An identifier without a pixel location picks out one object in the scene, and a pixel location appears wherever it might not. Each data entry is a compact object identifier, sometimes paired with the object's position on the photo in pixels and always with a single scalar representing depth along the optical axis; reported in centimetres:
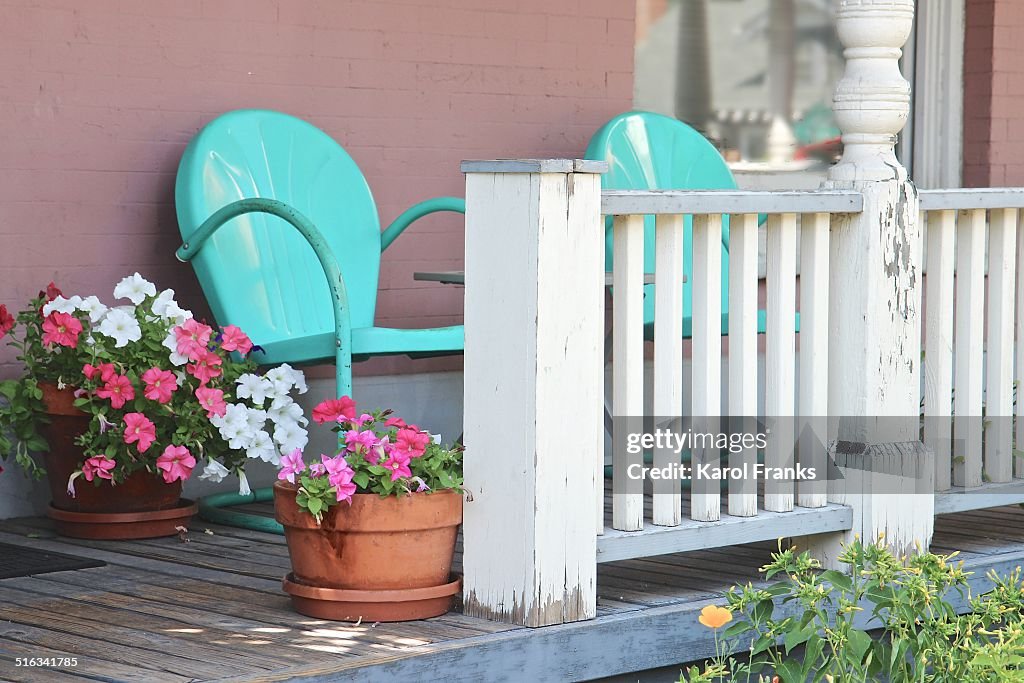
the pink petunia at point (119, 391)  638
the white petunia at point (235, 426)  654
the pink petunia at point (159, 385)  639
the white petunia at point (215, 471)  659
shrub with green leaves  432
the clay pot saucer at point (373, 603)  513
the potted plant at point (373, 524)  508
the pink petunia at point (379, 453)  513
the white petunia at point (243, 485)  670
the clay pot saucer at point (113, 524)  665
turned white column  598
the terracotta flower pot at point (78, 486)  659
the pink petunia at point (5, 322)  645
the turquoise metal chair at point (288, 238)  654
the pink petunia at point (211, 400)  648
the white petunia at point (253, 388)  664
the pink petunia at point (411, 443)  515
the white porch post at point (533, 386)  502
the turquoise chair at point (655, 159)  845
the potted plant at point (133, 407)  647
